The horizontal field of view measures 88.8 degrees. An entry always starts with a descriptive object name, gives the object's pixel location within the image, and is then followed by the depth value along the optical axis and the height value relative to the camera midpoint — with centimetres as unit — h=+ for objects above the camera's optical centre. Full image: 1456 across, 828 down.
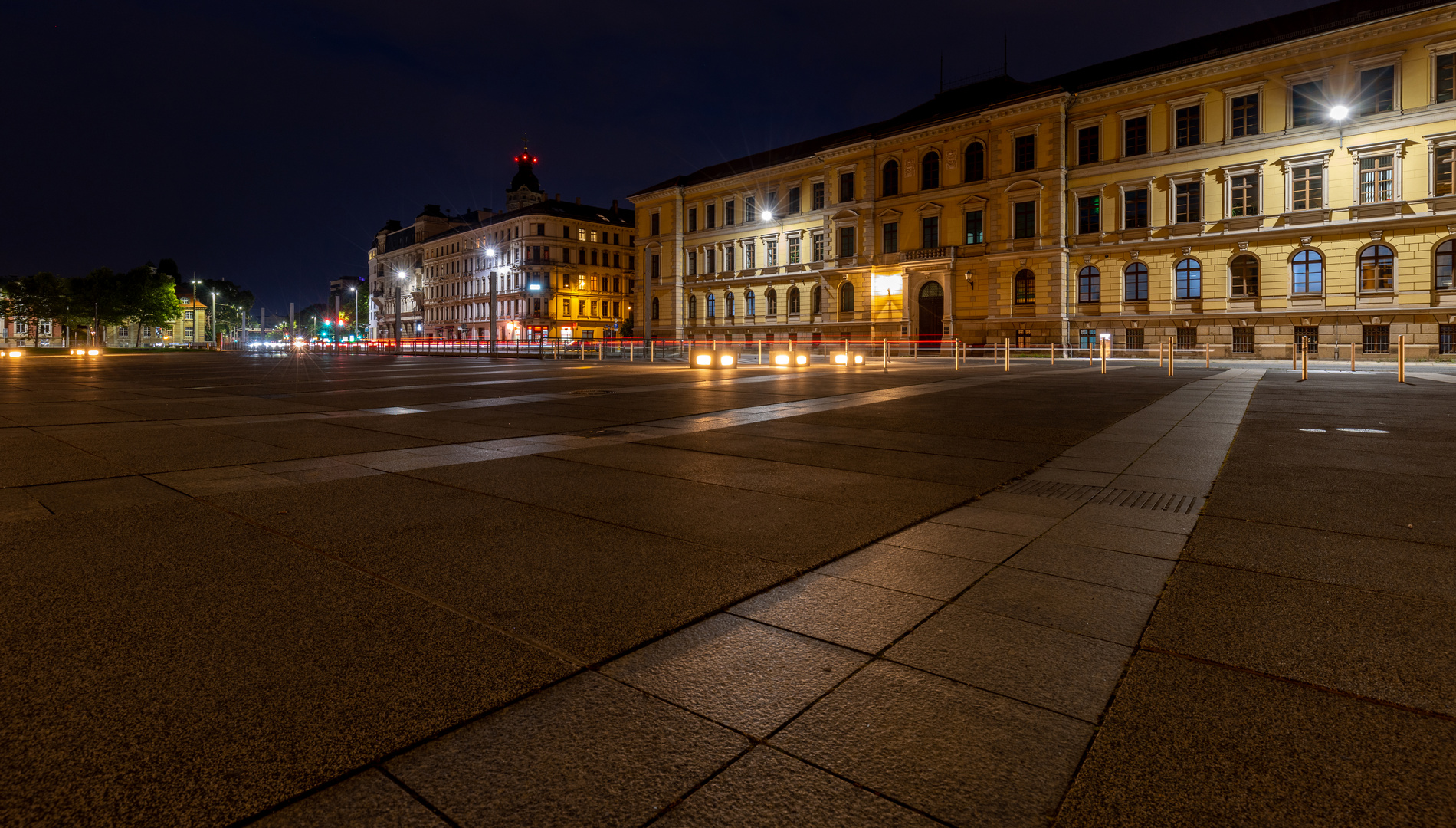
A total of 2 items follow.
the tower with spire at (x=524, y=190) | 11738 +2976
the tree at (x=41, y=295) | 7762 +934
